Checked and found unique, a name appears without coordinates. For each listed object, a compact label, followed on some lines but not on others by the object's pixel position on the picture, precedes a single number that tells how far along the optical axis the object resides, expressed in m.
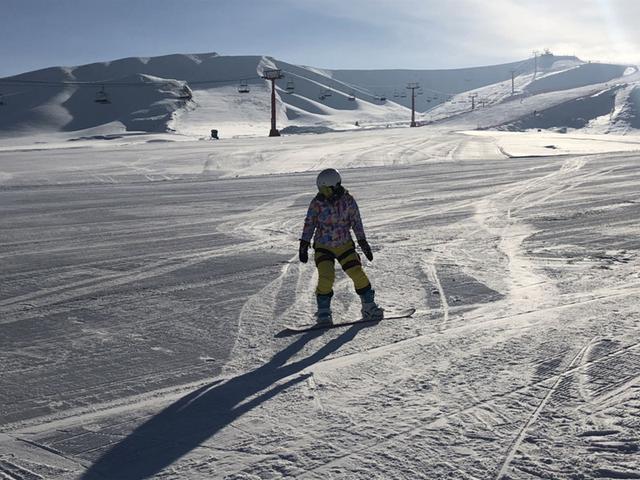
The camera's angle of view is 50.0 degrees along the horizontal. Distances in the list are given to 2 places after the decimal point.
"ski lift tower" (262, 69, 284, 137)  62.38
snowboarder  6.64
